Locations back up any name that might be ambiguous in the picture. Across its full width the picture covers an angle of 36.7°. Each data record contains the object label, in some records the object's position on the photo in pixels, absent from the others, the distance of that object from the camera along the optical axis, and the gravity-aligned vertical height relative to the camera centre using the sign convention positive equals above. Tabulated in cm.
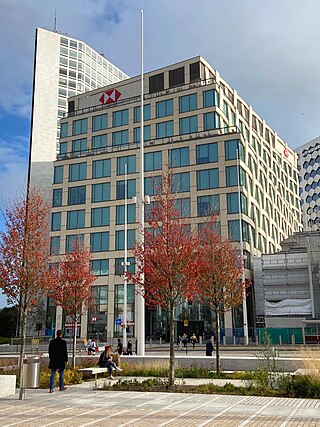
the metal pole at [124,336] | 3690 -21
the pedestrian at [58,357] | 1352 -62
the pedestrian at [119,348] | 2638 -79
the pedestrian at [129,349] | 3106 -96
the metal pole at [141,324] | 2102 +41
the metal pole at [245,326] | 4503 +61
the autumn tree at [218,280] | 1770 +190
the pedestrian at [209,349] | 2272 -73
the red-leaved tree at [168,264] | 1426 +201
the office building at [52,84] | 8544 +4732
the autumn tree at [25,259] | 1613 +251
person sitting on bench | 1658 -95
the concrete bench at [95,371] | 1570 -118
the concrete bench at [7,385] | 1264 -130
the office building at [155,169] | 5534 +2013
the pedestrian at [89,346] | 3234 -80
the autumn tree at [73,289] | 2056 +187
